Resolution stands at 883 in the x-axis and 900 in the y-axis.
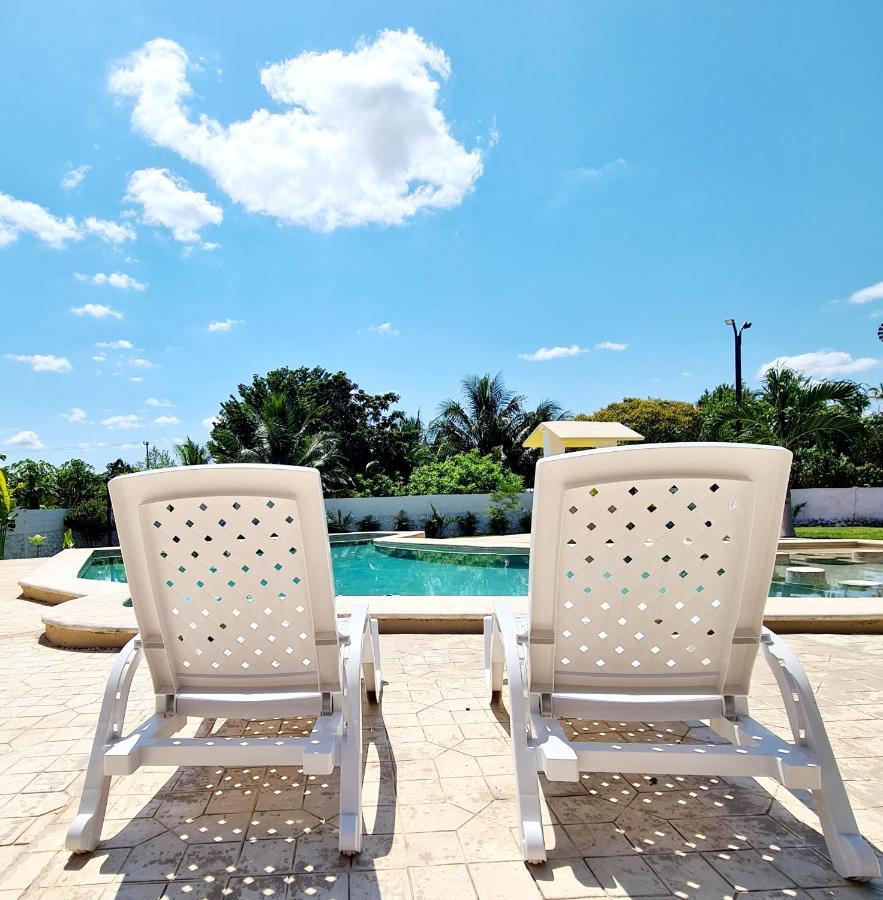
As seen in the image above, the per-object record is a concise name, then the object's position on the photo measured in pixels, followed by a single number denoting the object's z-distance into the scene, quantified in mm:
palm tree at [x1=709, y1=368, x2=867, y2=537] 12688
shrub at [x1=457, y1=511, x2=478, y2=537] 16953
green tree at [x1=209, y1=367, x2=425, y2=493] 20500
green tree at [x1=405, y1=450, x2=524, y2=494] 18031
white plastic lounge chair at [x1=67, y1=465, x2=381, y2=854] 1914
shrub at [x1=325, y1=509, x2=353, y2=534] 18016
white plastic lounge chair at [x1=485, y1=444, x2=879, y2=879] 1816
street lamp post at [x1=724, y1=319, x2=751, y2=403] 19312
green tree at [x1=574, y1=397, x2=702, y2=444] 29172
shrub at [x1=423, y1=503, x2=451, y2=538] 16234
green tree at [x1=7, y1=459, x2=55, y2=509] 18172
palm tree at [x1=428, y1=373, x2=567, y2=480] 21953
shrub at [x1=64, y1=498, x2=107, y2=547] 16969
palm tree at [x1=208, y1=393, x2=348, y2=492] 18438
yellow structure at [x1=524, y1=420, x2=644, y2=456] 13516
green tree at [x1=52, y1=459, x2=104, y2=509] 18641
